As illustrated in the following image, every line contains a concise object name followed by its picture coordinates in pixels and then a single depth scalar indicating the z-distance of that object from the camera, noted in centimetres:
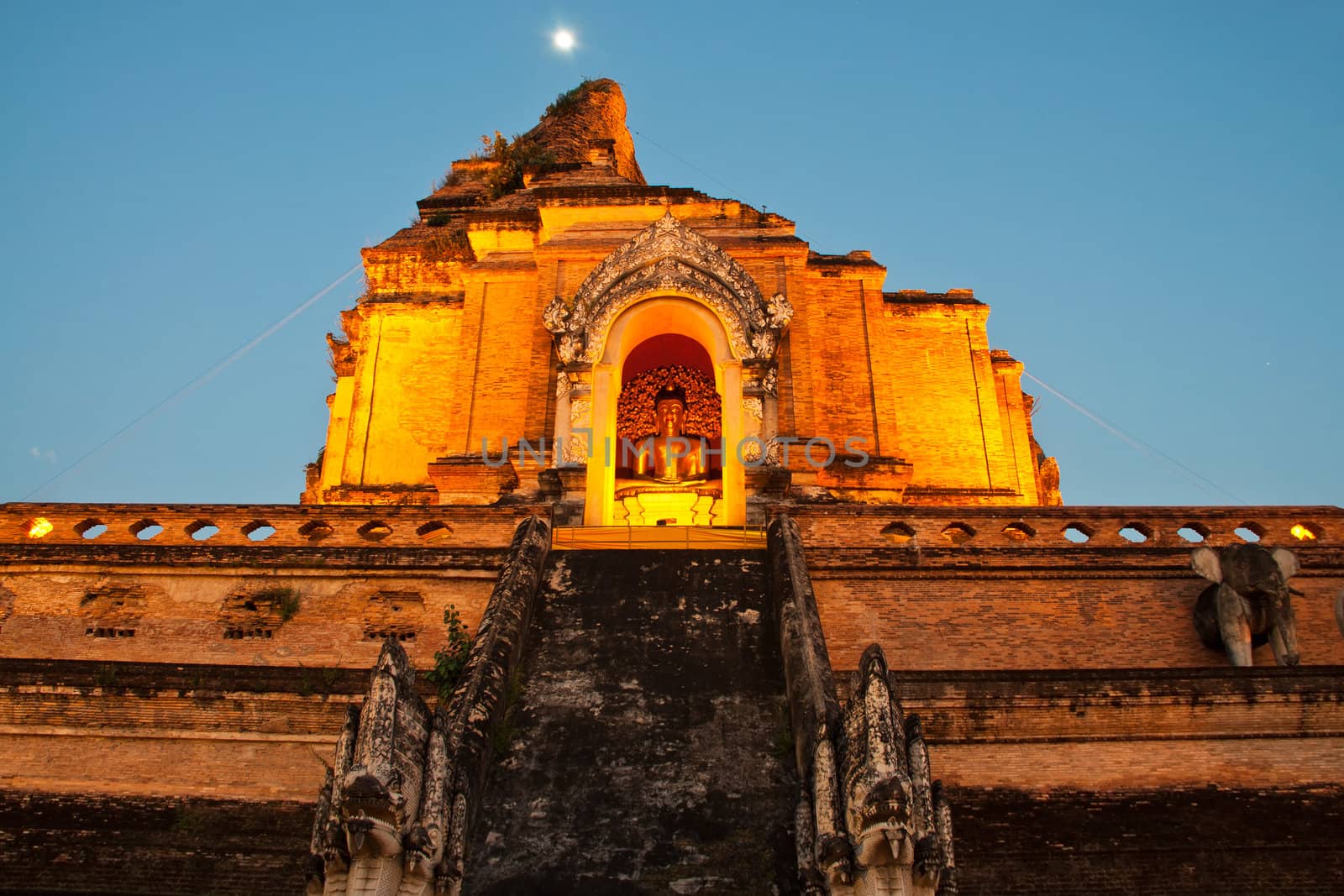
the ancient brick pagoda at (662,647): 739
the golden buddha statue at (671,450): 1977
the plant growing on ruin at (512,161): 2461
